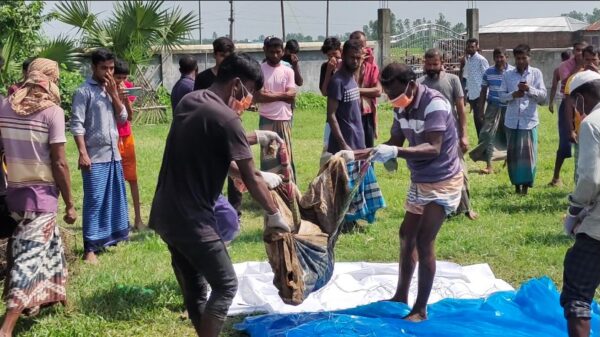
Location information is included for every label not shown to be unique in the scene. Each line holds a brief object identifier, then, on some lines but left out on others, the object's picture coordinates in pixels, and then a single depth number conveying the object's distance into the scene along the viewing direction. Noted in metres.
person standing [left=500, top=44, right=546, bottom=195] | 9.80
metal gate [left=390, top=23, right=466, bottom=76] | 23.80
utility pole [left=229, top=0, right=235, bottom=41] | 28.49
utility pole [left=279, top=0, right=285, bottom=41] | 30.24
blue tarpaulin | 5.27
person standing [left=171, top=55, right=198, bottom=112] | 7.70
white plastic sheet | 6.11
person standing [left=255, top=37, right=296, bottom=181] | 8.75
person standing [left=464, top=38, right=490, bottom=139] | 13.25
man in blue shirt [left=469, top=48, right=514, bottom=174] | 10.76
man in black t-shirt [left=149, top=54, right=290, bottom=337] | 4.34
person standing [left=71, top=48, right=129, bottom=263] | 7.00
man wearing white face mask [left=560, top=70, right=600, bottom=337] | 4.27
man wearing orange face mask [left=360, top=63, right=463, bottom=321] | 5.39
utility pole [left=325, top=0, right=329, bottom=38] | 36.66
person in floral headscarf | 5.36
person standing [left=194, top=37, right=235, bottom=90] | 7.83
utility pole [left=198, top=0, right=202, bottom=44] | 15.59
